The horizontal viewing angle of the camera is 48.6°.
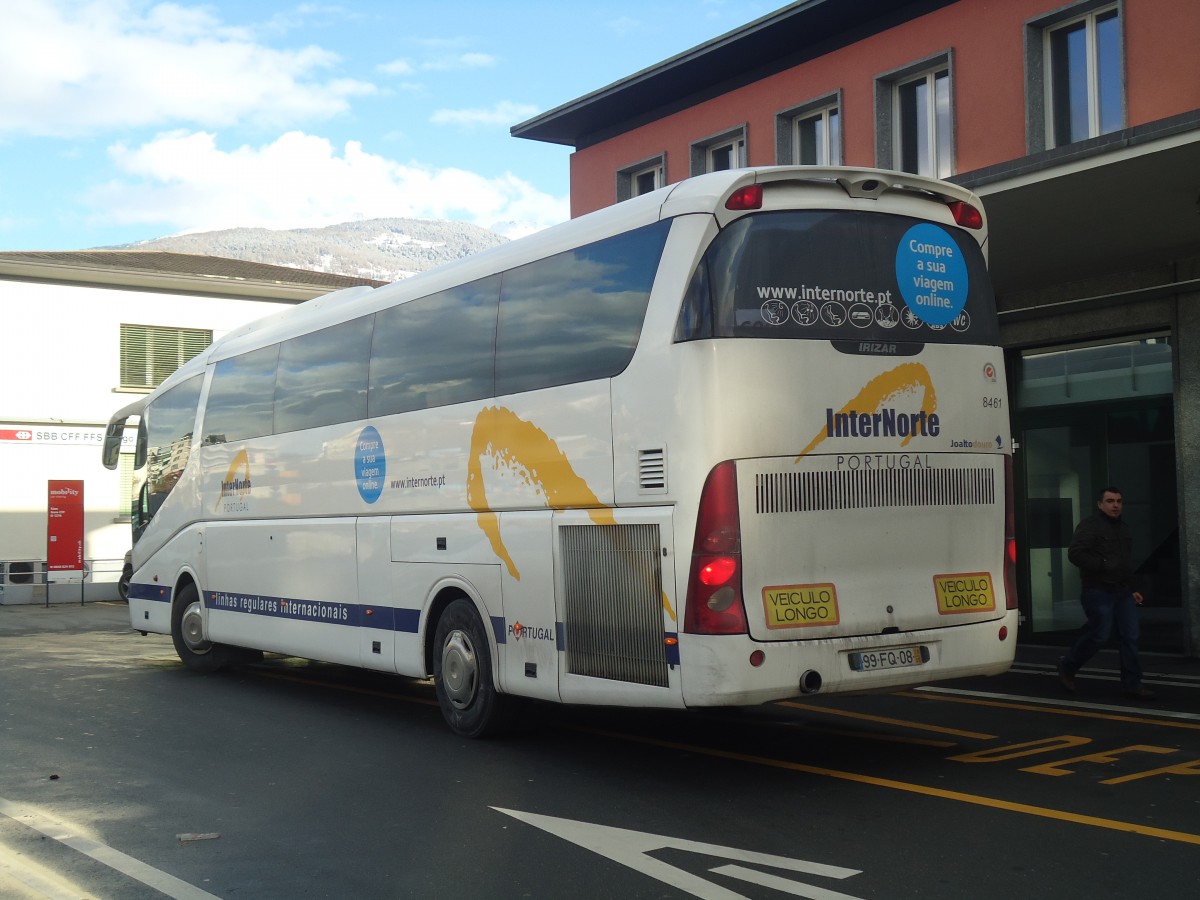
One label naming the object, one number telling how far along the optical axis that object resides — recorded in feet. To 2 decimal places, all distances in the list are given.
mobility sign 93.56
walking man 37.01
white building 104.01
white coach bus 24.70
